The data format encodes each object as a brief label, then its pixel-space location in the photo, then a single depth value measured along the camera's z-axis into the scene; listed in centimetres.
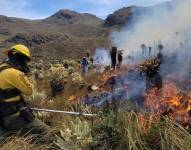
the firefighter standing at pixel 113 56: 835
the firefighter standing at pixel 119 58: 860
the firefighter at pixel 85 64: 885
